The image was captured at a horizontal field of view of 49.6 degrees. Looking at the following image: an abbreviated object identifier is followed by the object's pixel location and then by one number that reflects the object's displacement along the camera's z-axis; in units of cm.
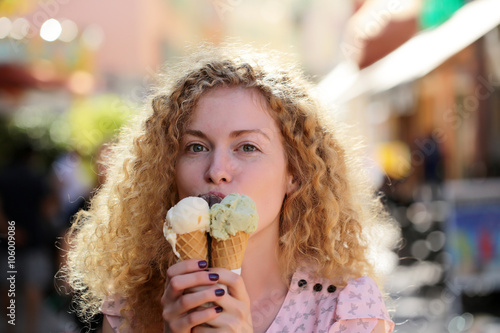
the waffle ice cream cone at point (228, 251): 164
